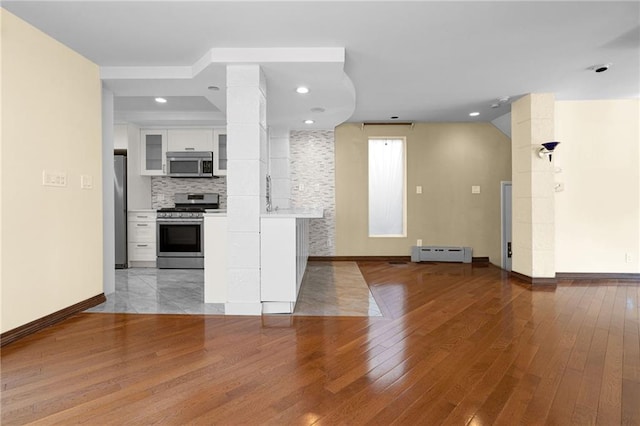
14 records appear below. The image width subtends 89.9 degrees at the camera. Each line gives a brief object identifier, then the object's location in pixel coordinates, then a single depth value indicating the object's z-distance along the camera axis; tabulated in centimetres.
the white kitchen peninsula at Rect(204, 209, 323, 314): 291
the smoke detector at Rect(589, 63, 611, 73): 322
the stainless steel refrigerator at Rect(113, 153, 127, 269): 488
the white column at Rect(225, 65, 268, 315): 290
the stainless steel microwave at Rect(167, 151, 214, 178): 518
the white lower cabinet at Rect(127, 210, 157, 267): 500
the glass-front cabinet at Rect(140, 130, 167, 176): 522
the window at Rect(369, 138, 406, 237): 583
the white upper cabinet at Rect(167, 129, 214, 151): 523
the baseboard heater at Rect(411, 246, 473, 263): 553
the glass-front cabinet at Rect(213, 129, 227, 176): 524
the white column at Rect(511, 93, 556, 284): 406
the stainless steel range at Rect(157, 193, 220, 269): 491
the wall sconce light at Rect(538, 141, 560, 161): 385
